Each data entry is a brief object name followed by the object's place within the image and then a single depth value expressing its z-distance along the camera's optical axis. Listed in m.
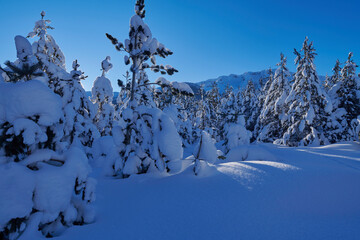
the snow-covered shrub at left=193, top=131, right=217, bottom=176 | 3.62
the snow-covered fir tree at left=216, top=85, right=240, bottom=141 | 28.53
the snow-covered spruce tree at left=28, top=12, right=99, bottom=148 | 7.82
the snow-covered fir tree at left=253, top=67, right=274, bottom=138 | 22.34
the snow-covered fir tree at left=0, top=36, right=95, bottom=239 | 1.74
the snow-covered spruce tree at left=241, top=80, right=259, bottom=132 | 26.91
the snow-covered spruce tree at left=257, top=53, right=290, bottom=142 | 15.87
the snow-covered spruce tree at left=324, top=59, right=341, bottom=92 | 21.16
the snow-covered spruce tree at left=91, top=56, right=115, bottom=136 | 11.02
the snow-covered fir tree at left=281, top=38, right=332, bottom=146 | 12.37
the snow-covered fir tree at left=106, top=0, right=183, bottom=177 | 3.34
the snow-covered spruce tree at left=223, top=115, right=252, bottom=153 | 9.56
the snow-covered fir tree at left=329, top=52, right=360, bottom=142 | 13.10
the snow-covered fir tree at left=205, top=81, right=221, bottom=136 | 30.91
